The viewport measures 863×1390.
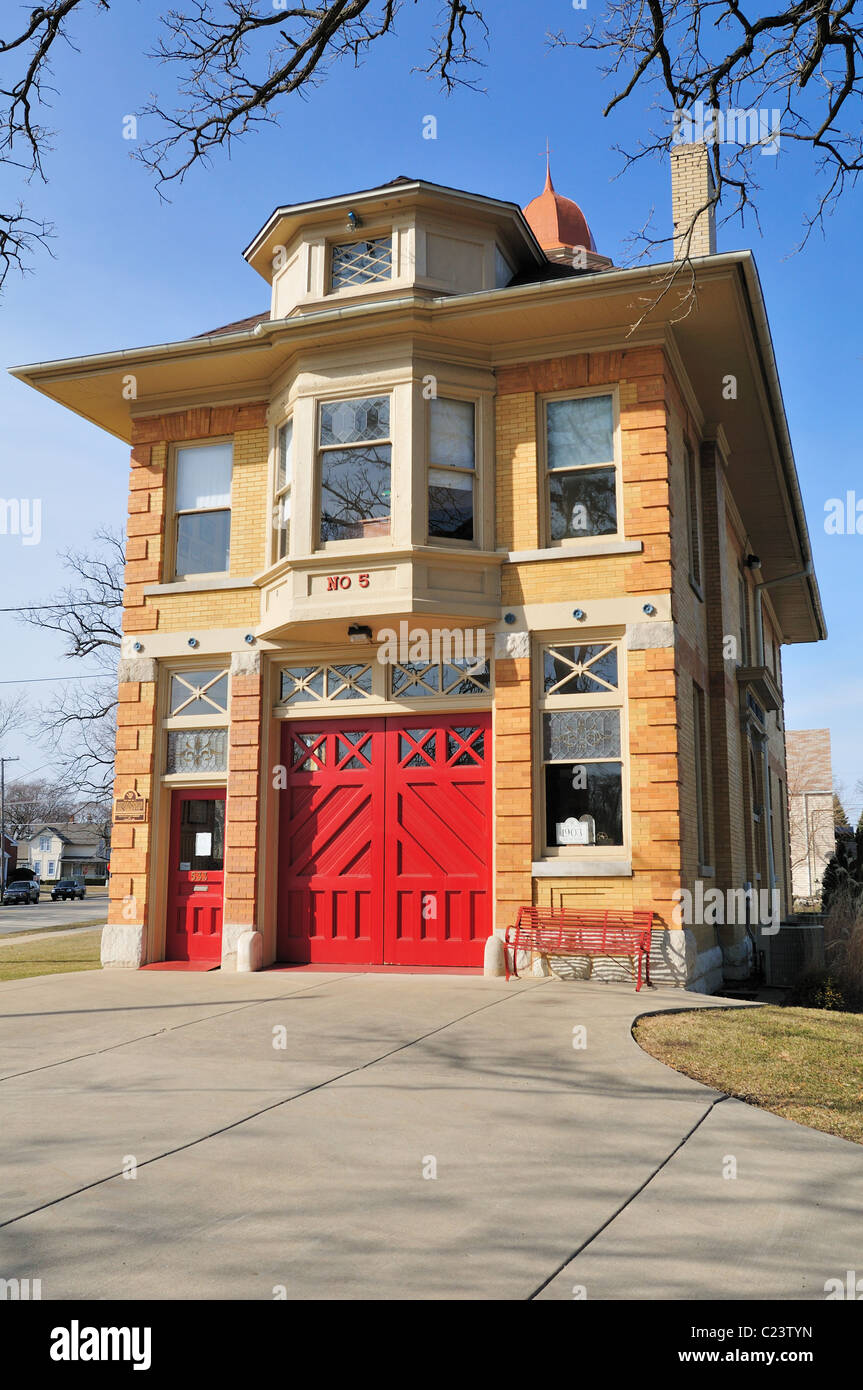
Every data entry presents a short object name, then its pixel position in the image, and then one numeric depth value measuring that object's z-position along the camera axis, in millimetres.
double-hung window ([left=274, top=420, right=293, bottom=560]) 14164
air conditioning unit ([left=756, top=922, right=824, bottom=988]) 15008
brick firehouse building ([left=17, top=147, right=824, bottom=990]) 12625
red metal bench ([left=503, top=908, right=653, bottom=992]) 11734
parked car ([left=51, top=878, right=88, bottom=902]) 72625
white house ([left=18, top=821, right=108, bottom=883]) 119188
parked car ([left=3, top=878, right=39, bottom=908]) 68062
